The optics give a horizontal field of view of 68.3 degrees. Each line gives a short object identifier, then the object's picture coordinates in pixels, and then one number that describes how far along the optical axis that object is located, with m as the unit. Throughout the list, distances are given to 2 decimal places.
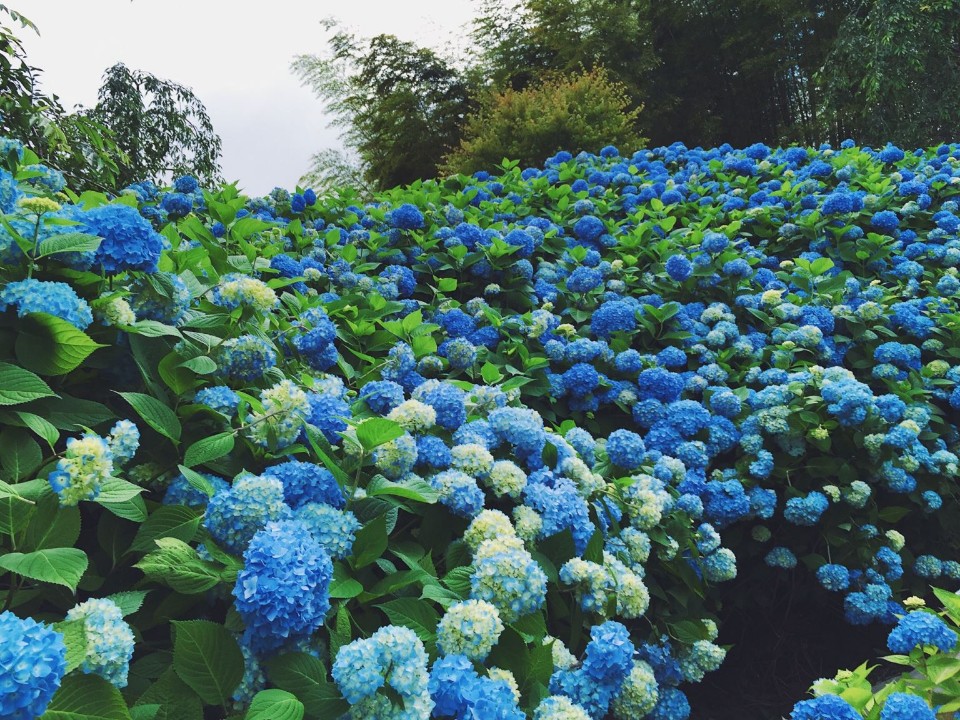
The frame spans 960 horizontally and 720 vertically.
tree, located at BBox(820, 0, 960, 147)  11.82
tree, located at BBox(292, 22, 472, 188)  16.31
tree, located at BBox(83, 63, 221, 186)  12.79
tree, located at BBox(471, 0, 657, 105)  16.72
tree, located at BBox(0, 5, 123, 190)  5.25
